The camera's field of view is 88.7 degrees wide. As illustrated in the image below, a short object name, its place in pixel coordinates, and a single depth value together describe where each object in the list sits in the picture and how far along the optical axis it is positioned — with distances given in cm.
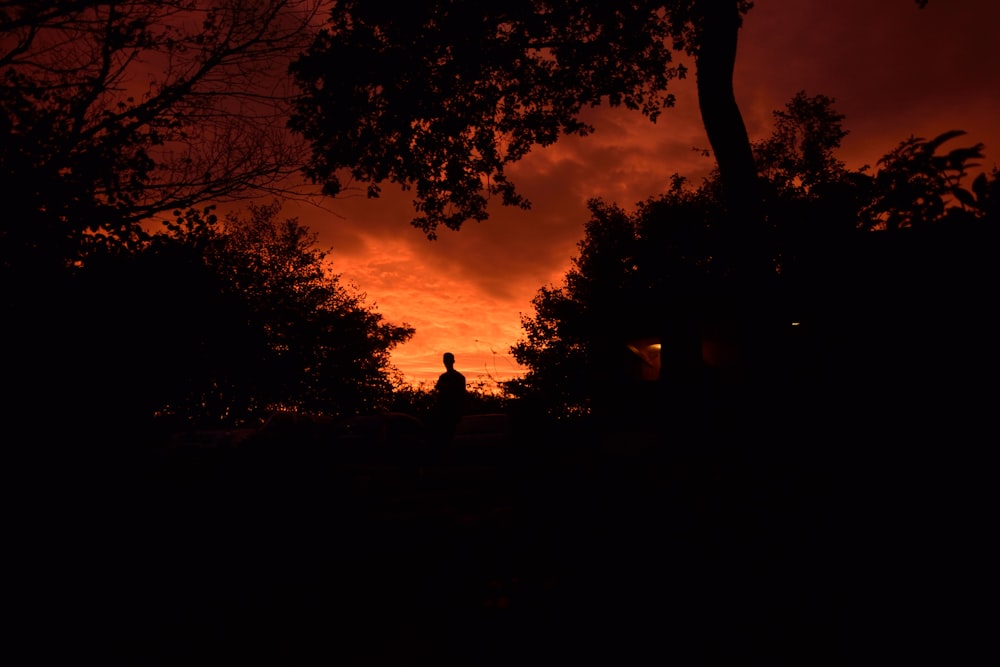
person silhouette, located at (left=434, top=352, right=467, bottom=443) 1021
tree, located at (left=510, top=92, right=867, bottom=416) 386
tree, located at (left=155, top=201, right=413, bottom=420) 2992
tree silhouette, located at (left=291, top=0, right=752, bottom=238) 814
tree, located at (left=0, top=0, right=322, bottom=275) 514
